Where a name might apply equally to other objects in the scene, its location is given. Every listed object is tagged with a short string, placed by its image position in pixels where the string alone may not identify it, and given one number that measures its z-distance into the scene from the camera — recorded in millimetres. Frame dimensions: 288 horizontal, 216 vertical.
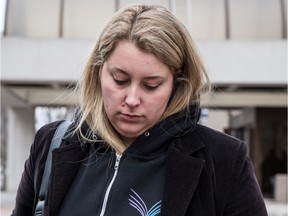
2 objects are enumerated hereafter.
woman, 2129
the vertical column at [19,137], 20516
